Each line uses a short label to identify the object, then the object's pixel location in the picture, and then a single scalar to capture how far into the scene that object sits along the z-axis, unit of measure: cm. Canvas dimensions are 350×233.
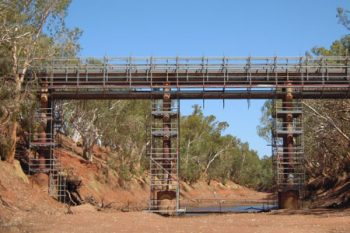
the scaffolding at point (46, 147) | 4084
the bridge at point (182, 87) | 4006
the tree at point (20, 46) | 3144
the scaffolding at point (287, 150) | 3991
